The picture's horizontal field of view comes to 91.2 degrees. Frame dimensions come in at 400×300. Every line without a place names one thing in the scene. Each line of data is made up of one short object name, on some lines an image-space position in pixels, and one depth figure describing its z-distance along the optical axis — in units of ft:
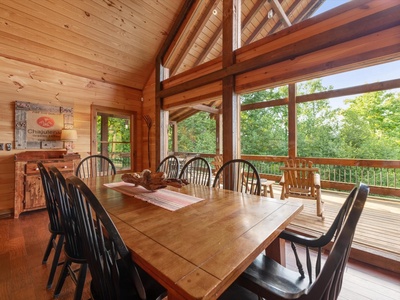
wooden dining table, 2.14
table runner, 4.68
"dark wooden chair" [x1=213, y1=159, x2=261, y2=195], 9.71
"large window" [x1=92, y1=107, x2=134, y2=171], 14.87
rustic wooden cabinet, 10.52
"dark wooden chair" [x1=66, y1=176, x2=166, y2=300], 2.64
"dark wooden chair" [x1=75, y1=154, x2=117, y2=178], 14.45
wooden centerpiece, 5.68
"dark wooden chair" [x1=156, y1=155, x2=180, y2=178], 9.04
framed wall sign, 11.41
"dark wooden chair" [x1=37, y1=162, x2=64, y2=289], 5.49
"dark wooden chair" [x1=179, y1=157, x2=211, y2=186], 8.09
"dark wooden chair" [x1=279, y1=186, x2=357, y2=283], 3.18
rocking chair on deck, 10.14
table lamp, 11.88
